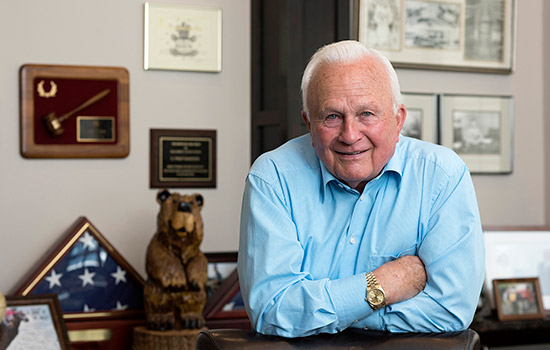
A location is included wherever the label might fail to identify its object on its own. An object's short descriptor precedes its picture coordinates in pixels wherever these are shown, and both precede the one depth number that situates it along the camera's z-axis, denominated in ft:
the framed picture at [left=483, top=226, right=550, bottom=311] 12.27
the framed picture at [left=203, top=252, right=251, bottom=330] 11.98
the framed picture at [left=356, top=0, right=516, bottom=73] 13.14
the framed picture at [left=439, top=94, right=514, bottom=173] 13.70
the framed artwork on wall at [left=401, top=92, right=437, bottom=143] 13.35
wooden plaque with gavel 11.80
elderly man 5.94
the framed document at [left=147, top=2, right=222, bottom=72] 12.41
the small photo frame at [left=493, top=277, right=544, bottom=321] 11.68
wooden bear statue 11.03
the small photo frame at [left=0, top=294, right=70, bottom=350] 10.53
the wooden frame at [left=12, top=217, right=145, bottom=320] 11.39
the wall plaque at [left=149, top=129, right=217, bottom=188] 12.48
